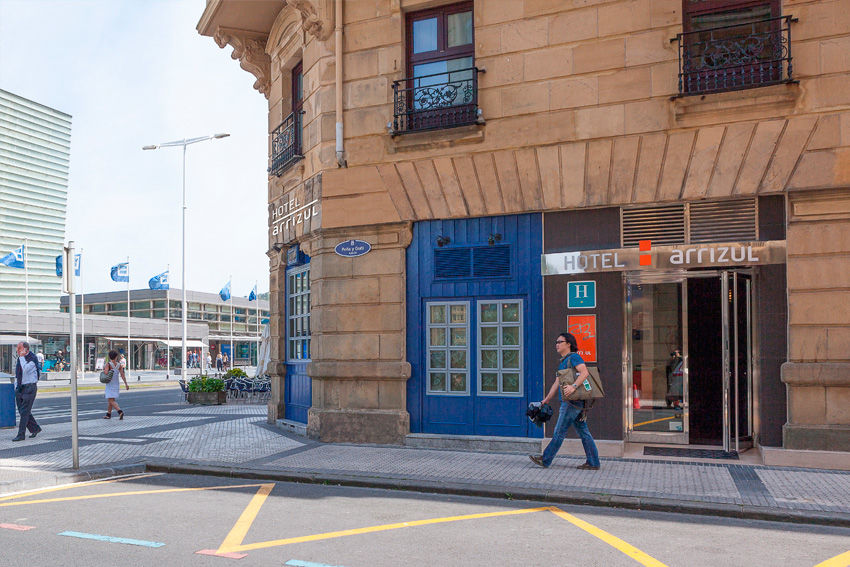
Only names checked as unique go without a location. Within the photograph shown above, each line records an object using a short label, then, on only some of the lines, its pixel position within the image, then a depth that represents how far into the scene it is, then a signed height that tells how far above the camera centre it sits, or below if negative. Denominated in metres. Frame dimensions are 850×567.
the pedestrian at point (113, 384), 16.97 -1.38
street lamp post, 36.53 +8.95
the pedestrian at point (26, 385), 13.60 -1.15
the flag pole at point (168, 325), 59.69 -0.14
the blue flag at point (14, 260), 40.44 +3.54
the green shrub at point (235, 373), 23.71 -1.60
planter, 21.31 -2.14
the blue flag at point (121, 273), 44.22 +3.03
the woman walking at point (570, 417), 9.60 -1.24
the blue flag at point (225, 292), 51.53 +2.14
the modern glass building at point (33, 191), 83.00 +15.36
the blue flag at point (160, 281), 46.91 +2.69
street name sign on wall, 12.35 +1.25
